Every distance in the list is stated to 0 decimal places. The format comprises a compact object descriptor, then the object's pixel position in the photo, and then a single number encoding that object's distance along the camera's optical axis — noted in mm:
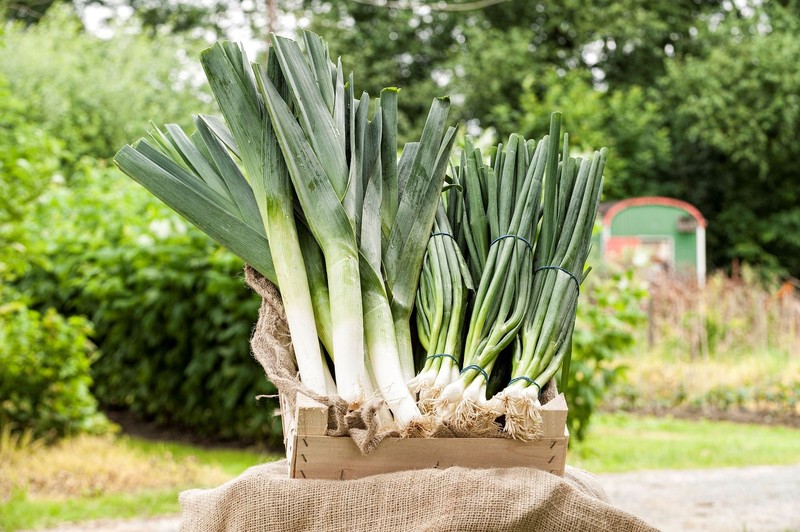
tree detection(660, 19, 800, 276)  20766
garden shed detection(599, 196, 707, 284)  19828
